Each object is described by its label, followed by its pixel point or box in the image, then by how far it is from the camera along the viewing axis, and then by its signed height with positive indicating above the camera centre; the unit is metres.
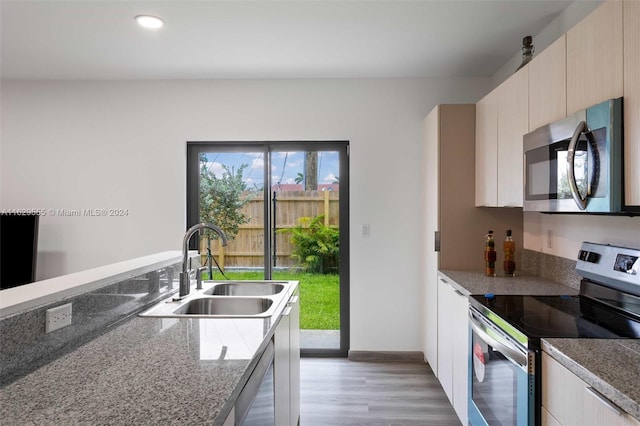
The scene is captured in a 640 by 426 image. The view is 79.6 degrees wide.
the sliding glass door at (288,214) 3.49 +0.01
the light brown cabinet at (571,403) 1.01 -0.54
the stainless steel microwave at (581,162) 1.36 +0.22
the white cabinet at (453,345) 2.14 -0.80
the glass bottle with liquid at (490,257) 2.58 -0.27
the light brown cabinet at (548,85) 1.74 +0.64
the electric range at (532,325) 1.39 -0.42
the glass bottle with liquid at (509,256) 2.57 -0.27
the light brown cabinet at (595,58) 1.38 +0.62
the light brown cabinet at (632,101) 1.28 +0.39
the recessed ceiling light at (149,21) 2.35 +1.21
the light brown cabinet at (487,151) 2.46 +0.44
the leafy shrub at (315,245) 3.53 -0.27
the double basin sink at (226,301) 1.74 -0.43
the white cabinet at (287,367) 1.67 -0.74
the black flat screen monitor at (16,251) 3.21 -0.31
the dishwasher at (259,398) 1.14 -0.60
